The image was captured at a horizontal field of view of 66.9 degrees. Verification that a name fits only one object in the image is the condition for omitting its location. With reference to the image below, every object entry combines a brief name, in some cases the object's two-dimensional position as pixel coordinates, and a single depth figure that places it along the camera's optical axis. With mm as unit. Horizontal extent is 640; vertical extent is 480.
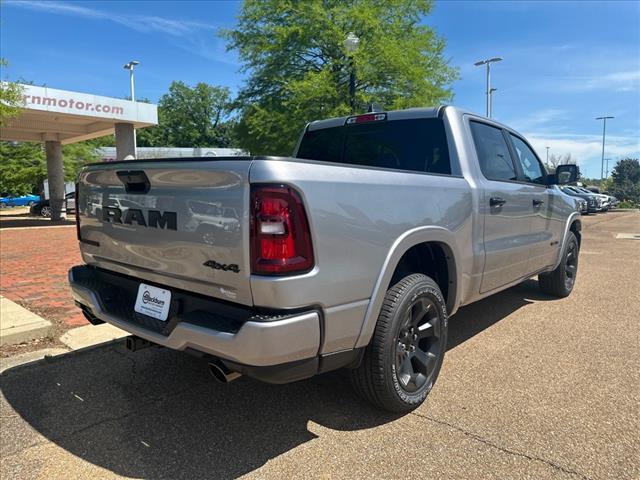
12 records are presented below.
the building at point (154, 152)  32219
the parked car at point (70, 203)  26938
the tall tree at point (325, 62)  15523
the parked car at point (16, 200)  44844
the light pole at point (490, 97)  27875
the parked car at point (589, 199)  27053
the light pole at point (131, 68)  34750
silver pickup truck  2221
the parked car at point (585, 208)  25902
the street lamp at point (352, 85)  15289
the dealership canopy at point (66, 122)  16234
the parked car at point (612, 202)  32616
